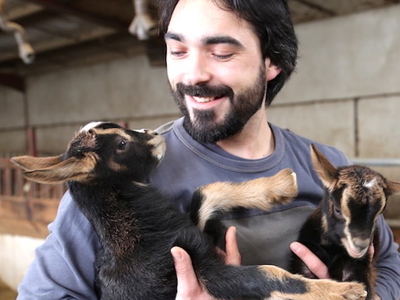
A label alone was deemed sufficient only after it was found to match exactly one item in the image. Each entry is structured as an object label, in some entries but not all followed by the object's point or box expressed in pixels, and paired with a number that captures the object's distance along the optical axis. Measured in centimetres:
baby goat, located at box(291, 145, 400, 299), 149
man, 146
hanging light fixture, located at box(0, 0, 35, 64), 569
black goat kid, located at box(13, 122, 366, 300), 137
